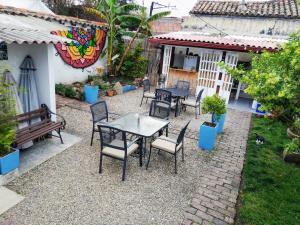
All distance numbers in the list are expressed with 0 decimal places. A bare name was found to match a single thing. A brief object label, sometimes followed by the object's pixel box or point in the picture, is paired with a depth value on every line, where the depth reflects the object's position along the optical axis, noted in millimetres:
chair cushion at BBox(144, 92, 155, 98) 10411
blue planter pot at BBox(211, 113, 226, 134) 7477
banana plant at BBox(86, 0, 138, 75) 12320
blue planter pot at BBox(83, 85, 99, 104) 10516
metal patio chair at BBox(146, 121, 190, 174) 5615
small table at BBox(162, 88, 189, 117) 9797
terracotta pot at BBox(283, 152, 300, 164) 6645
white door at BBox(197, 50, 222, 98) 12531
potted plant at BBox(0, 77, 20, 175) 4664
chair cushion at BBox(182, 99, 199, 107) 9773
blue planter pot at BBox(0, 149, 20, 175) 4660
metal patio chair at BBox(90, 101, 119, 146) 6588
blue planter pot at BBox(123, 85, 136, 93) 13181
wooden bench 5562
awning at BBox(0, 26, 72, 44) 4816
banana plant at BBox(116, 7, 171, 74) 12817
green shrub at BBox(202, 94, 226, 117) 7020
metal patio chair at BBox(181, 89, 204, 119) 9750
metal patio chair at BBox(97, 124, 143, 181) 5145
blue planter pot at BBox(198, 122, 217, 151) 6844
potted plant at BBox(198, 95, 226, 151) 6879
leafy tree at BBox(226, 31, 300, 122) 2949
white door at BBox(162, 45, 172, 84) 13383
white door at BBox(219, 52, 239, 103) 12062
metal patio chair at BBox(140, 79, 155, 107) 10470
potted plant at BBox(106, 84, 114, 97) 12016
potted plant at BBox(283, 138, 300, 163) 6645
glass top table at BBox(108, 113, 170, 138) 5753
